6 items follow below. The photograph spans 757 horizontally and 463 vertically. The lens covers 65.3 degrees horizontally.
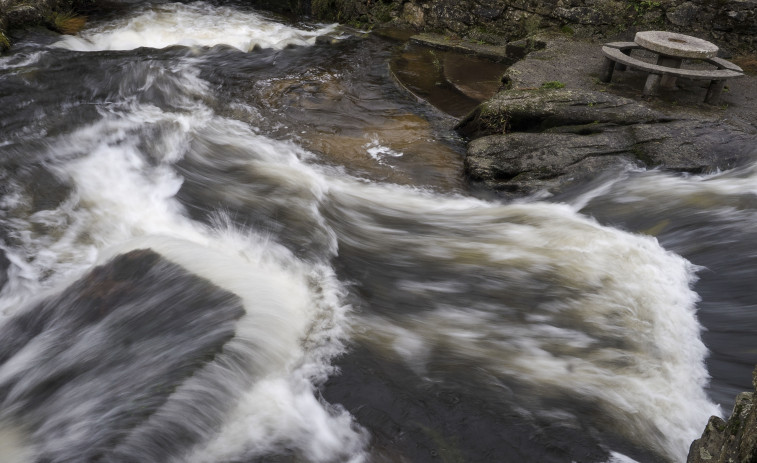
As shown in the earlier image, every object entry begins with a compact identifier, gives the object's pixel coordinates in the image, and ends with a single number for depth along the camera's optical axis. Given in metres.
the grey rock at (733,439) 2.07
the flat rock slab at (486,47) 9.13
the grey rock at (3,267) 4.06
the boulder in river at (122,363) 2.94
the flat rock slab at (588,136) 5.92
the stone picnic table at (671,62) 6.74
